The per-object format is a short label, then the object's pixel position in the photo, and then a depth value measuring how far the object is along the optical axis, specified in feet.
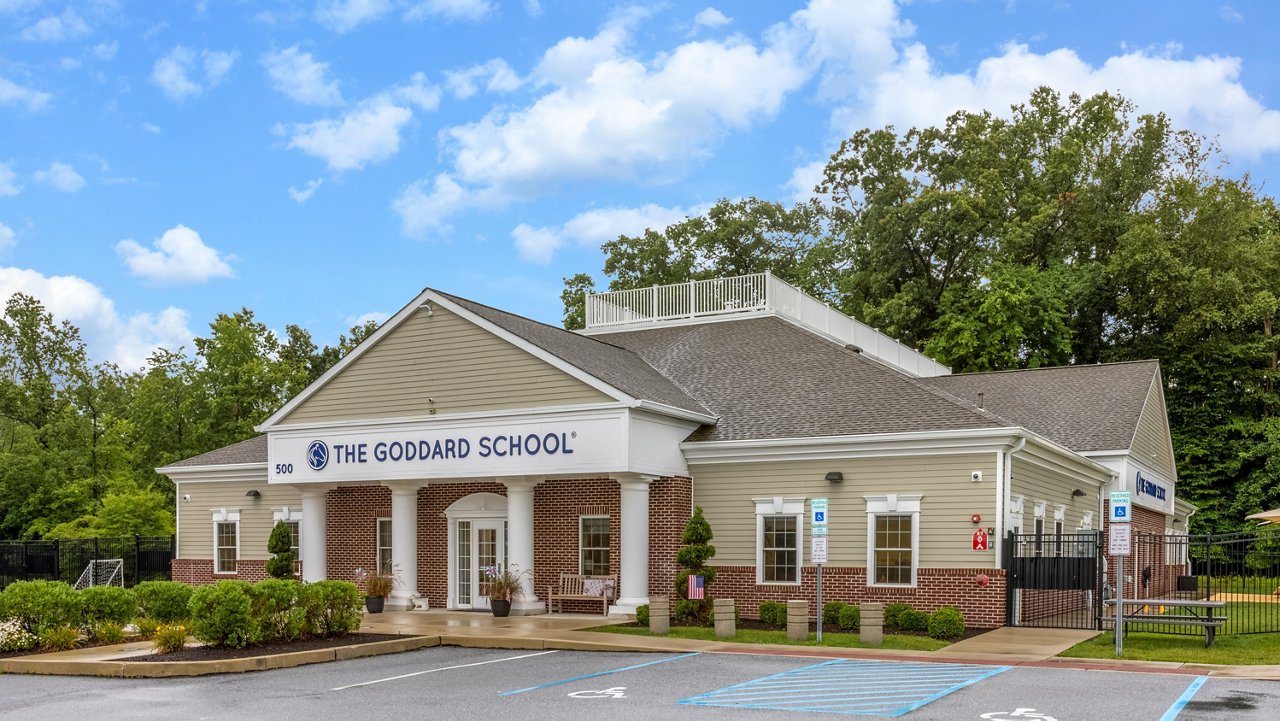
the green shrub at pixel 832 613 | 80.30
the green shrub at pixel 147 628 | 71.46
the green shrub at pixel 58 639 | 66.85
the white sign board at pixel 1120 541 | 64.28
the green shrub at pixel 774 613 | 81.51
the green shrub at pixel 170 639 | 63.82
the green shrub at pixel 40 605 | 67.00
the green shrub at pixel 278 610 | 66.23
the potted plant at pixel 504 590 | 87.15
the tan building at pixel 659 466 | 81.82
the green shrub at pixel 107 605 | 70.49
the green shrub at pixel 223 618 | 64.03
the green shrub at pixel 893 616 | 78.64
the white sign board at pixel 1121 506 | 64.64
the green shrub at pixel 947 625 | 73.82
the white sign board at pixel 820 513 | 71.31
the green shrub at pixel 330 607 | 69.26
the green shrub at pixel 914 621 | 77.10
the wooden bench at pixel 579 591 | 88.48
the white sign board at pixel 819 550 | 71.10
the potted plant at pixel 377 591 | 92.58
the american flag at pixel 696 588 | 84.84
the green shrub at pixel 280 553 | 99.71
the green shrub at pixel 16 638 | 66.03
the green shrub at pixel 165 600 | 72.33
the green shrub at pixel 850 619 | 78.64
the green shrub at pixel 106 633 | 70.38
